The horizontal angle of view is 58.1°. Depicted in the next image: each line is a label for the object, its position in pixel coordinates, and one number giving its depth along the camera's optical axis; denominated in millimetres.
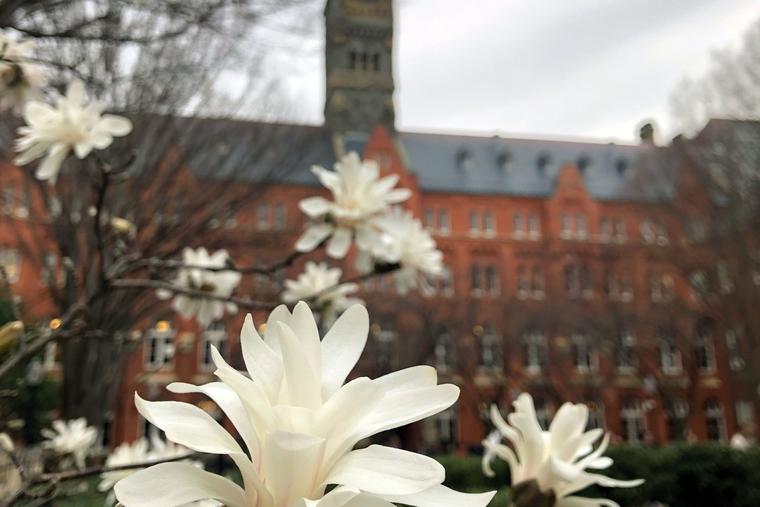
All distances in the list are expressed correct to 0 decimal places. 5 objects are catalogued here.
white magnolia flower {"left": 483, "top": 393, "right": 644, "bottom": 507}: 1277
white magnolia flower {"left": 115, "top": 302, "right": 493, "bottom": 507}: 678
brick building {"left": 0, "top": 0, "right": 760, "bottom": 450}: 19031
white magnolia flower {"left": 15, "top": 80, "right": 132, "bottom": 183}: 2070
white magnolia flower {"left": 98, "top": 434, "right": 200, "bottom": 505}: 2278
